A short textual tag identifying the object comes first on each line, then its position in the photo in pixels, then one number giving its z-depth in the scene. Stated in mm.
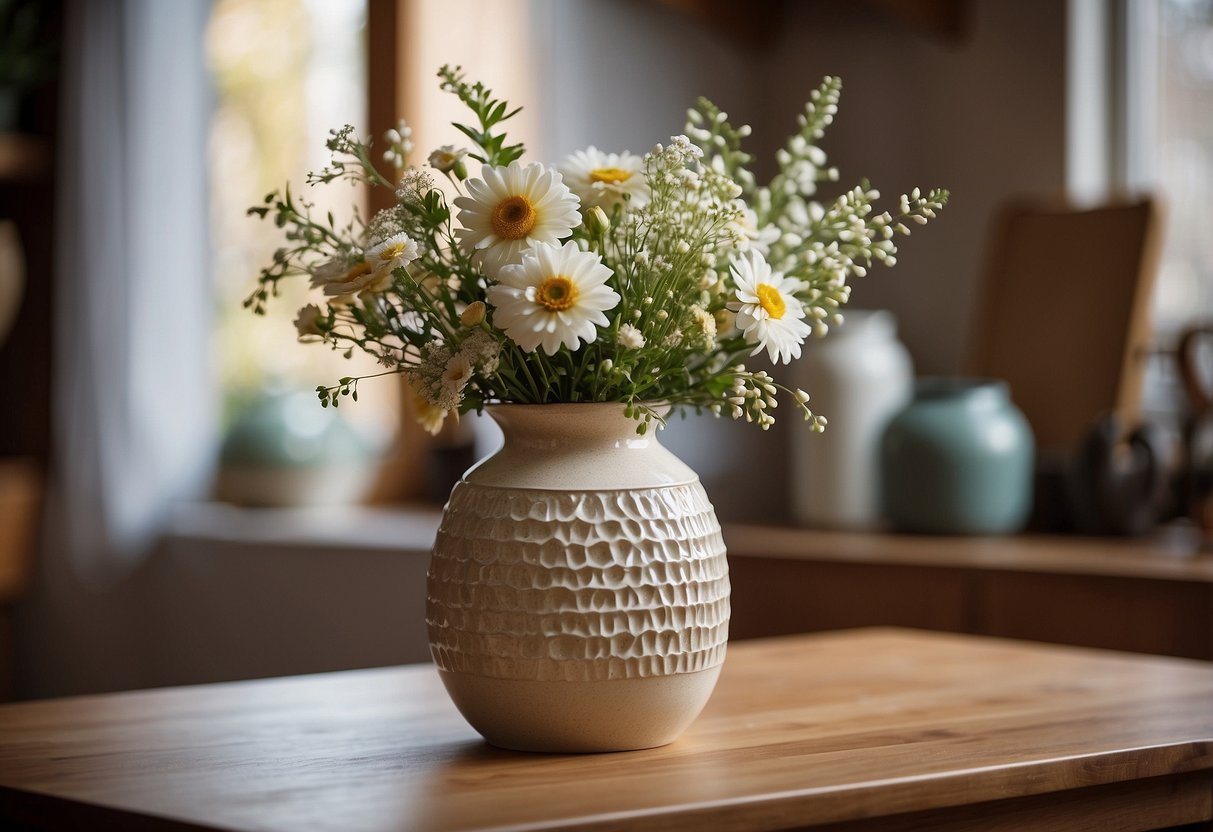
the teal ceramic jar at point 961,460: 2354
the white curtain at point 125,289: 3168
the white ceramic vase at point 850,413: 2525
